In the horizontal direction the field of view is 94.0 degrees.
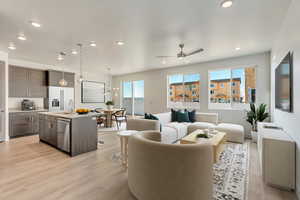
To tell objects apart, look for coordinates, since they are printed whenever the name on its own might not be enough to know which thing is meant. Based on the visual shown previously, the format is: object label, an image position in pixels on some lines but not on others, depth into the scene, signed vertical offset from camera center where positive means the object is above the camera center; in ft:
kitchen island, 10.60 -2.70
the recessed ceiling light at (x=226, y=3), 6.75 +4.76
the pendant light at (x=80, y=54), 12.62 +4.93
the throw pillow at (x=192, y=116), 16.78 -2.01
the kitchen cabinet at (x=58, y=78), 18.63 +3.06
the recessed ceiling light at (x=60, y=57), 15.29 +4.79
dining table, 20.31 -2.33
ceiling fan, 11.42 +3.62
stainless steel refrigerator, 18.61 +0.01
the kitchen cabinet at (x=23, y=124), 15.10 -2.81
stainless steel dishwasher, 10.64 -2.73
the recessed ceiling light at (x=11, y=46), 12.18 +4.77
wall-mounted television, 7.13 +0.89
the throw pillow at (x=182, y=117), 16.26 -2.07
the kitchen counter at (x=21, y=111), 15.17 -1.32
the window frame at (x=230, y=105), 16.04 -0.67
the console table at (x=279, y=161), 6.59 -2.99
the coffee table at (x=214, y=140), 8.60 -2.70
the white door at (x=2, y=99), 13.58 -0.01
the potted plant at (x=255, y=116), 13.28 -1.65
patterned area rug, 6.29 -4.23
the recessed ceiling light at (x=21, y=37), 10.34 +4.75
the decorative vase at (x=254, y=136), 13.72 -3.62
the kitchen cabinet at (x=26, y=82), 16.03 +2.04
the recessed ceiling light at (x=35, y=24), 8.63 +4.74
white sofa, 12.14 -2.70
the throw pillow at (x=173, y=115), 16.75 -1.96
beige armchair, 4.80 -2.55
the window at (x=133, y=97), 26.71 +0.44
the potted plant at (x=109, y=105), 21.30 -0.90
